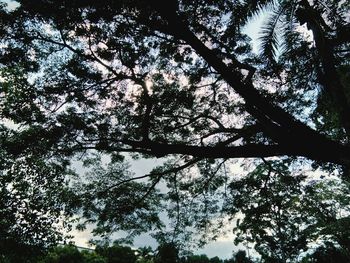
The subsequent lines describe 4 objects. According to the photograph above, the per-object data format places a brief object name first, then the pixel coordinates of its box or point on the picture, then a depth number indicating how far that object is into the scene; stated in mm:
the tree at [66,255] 24698
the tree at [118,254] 28453
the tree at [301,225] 17328
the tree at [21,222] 13398
